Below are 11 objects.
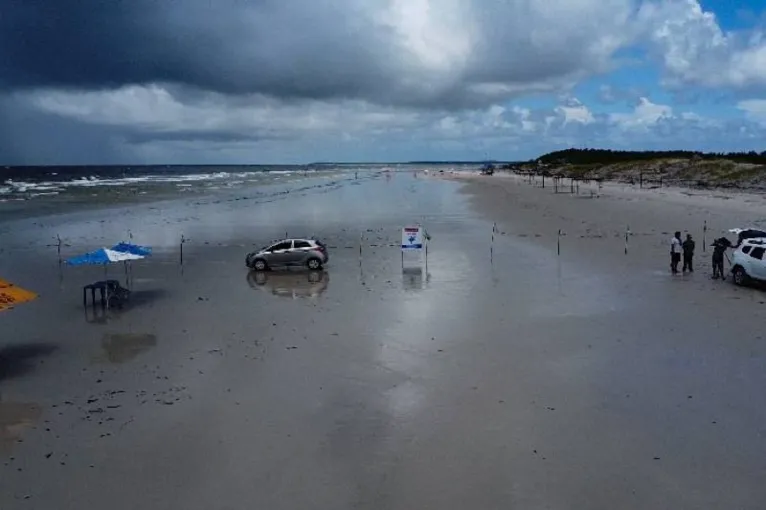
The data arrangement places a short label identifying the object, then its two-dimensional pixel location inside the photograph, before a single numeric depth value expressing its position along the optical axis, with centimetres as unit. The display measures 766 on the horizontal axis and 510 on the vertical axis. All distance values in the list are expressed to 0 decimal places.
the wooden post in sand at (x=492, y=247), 2922
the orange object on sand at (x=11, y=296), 1432
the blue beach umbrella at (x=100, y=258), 2045
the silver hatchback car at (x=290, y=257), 2702
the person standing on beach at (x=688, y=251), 2444
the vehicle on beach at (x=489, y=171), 15112
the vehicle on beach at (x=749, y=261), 2128
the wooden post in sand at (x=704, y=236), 3032
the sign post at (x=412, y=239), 2580
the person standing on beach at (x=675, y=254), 2452
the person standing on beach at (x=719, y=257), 2300
